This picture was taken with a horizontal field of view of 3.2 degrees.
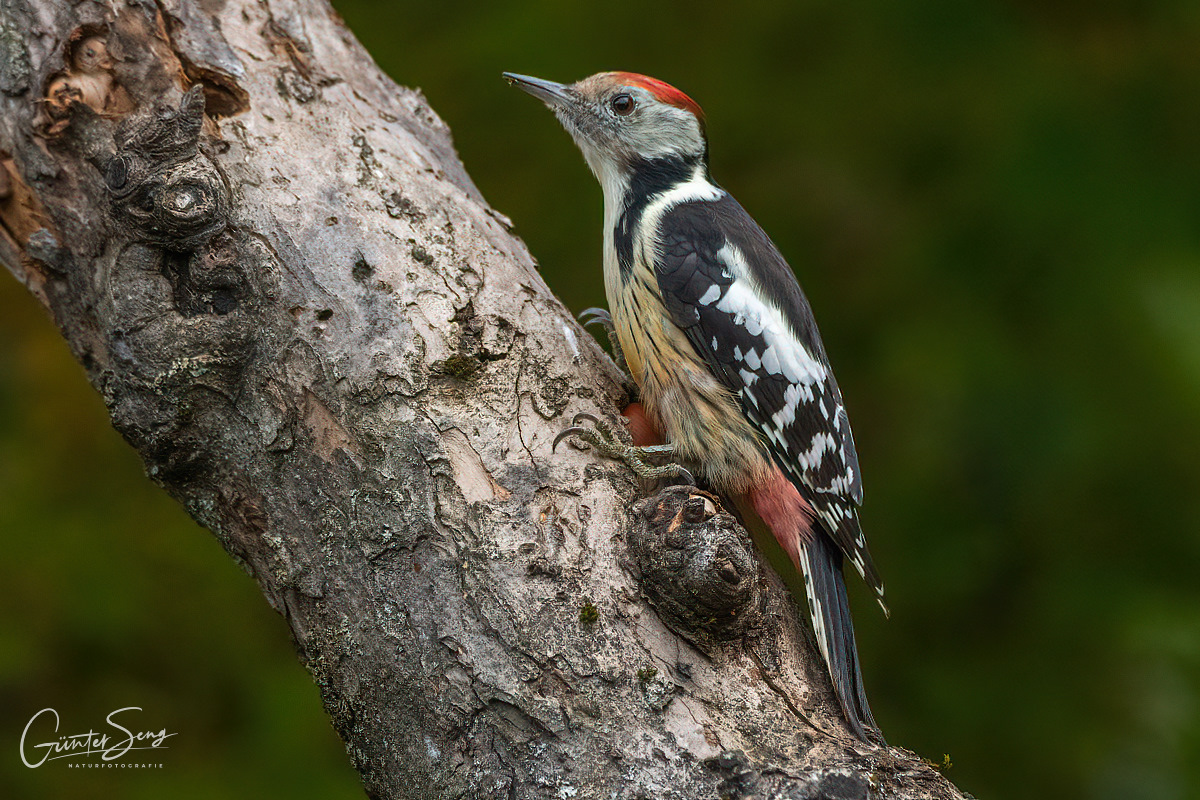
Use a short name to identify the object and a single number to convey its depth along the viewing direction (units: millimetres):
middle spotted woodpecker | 6110
